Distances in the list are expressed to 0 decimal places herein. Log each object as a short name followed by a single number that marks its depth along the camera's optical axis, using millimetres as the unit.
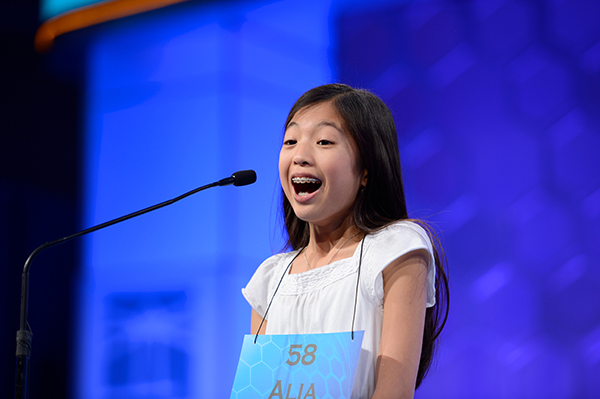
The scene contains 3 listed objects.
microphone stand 3128
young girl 3110
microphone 3238
